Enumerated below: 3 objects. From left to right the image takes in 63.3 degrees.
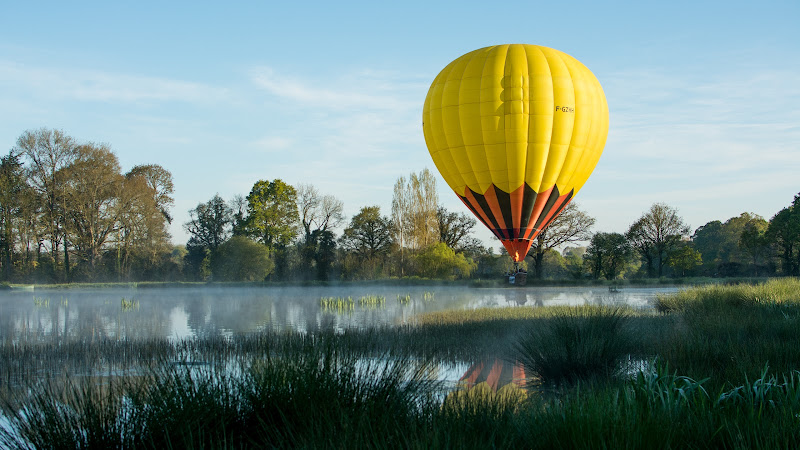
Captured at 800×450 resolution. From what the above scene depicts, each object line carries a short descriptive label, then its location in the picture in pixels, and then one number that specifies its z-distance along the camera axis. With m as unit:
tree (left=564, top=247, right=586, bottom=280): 43.69
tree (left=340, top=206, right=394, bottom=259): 50.50
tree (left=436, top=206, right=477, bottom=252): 54.34
